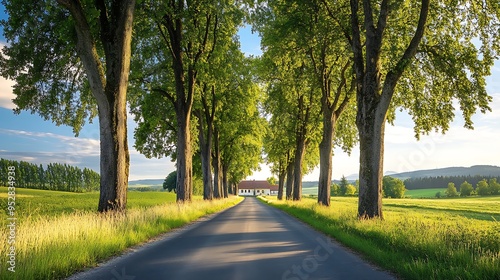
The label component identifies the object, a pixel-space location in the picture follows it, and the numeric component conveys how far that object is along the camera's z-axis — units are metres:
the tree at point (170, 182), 119.72
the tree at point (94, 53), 14.34
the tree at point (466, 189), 106.00
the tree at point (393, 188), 121.38
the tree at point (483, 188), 98.46
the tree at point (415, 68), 15.54
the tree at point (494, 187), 96.44
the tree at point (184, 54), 22.30
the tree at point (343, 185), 145.50
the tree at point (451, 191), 110.69
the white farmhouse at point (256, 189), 189.50
